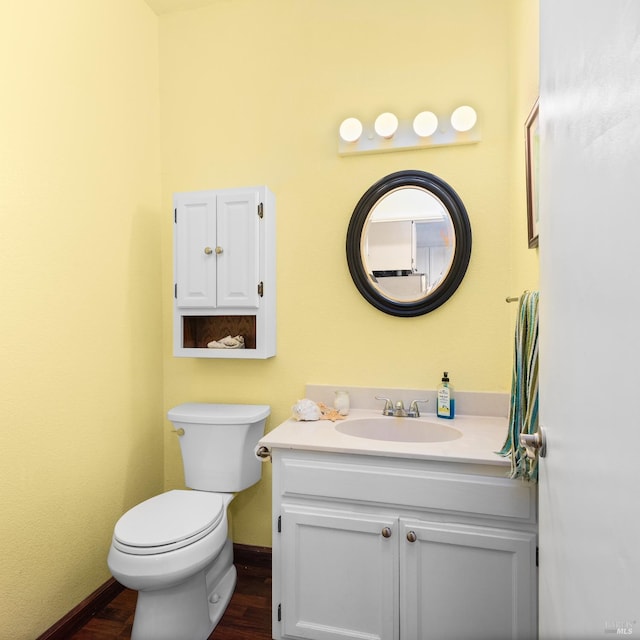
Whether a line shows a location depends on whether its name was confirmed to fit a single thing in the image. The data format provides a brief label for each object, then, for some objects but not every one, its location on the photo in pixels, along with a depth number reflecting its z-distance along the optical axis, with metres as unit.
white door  0.47
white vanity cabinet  1.36
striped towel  1.25
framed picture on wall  1.47
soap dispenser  1.85
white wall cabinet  1.95
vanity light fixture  1.90
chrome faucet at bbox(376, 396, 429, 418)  1.90
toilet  1.43
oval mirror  1.93
